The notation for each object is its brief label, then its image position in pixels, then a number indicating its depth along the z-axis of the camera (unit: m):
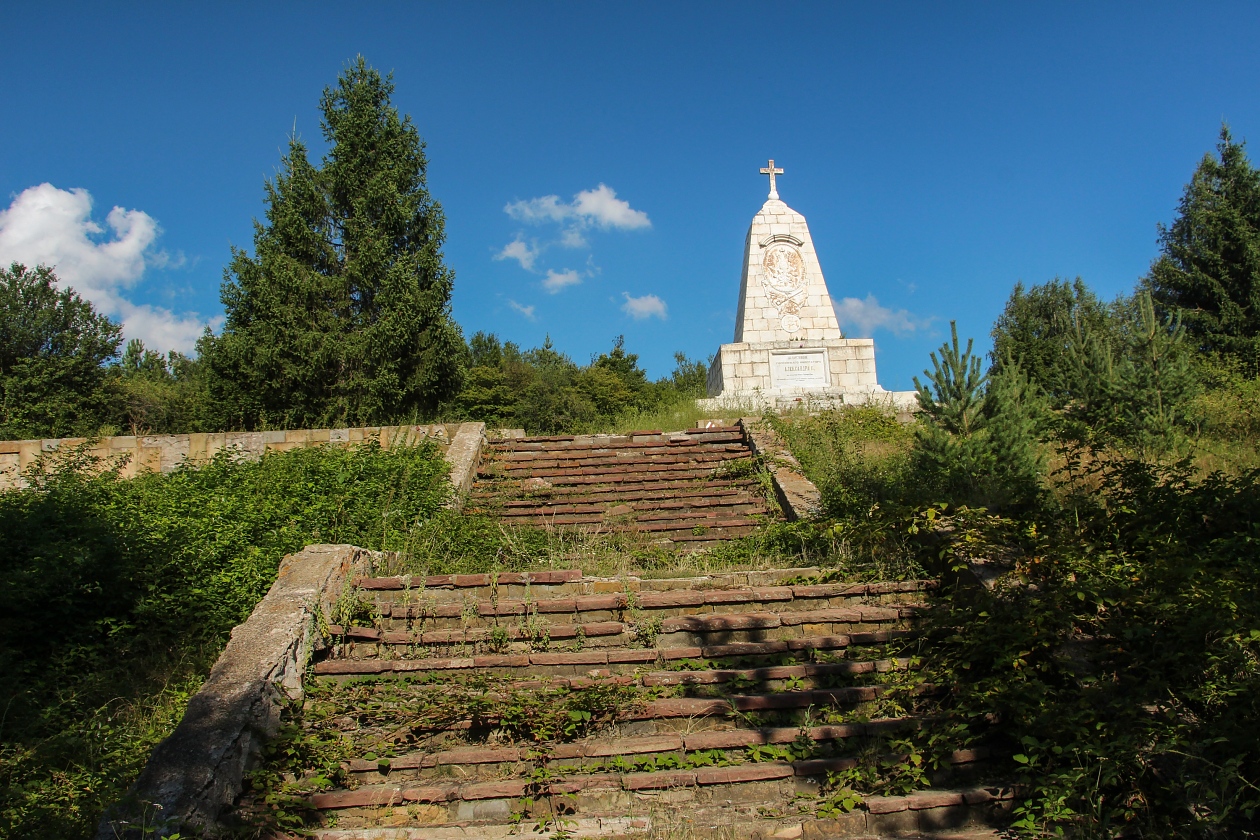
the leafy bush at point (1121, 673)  3.01
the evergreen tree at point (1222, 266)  19.02
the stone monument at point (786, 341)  14.66
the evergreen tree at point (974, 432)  7.45
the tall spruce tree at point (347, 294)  14.20
